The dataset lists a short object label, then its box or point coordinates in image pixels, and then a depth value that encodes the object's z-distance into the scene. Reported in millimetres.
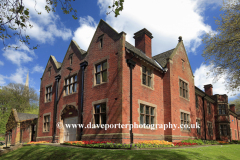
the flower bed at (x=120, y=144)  12359
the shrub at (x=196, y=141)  18833
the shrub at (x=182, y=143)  16281
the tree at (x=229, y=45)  13867
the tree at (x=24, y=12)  6240
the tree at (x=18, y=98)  51284
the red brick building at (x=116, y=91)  14641
